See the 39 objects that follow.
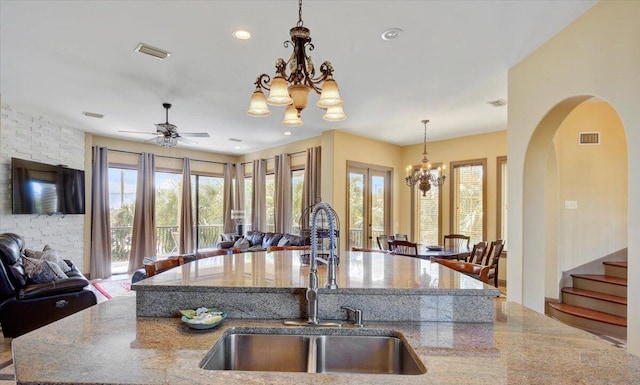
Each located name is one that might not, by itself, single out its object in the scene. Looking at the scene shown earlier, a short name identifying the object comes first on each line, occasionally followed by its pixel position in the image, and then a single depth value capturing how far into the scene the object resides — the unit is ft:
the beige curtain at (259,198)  27.27
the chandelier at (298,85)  7.16
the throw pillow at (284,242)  22.00
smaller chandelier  19.57
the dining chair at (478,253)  16.06
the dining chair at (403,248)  16.02
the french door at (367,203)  22.82
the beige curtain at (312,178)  22.43
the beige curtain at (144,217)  23.95
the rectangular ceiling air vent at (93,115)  17.33
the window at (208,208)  28.48
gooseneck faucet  4.79
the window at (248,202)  28.91
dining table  15.87
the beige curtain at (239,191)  29.53
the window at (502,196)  20.39
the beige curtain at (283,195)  24.82
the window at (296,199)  24.89
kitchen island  3.27
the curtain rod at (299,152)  24.45
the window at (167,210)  26.16
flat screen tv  16.81
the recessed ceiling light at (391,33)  9.23
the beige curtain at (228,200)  29.78
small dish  4.49
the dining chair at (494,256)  16.35
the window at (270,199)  27.09
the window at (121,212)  23.79
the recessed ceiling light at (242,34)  9.34
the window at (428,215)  23.97
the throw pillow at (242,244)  23.57
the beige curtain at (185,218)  26.58
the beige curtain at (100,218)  22.17
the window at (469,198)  21.67
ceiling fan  15.32
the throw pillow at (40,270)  12.16
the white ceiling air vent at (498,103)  15.15
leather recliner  11.27
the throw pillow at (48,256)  13.74
